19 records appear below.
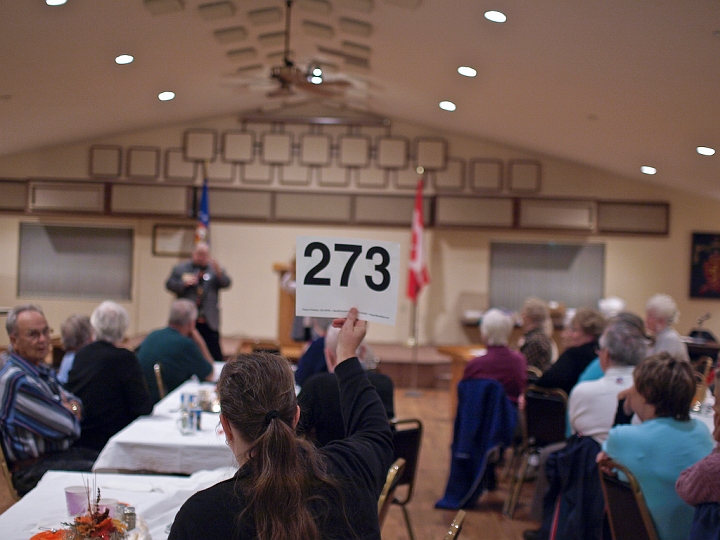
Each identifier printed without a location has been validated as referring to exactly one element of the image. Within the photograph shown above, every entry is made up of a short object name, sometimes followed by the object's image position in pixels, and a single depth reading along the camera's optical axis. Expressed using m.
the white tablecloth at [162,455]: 3.23
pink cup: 2.20
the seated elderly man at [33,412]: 3.04
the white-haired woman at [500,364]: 4.91
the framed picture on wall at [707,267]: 10.43
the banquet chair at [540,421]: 4.53
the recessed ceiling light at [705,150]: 7.08
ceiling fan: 6.68
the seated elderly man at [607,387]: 3.47
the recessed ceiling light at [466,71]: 7.04
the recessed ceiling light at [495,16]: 5.30
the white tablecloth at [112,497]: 2.19
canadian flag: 9.22
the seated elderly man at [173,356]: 4.75
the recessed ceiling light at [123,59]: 6.90
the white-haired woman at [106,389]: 3.57
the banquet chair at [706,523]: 2.22
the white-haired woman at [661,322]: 5.48
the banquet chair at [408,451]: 3.44
